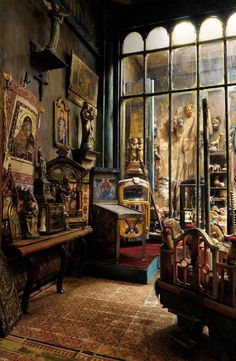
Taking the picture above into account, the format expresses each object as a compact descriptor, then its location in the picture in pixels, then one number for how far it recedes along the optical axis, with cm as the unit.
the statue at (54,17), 375
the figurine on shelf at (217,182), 906
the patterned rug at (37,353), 206
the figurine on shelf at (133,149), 707
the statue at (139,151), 713
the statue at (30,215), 295
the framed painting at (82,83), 477
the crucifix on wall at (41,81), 383
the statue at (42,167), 344
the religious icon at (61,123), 428
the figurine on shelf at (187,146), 1043
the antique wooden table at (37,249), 263
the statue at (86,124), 501
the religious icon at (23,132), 321
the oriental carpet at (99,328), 211
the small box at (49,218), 321
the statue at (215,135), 1006
